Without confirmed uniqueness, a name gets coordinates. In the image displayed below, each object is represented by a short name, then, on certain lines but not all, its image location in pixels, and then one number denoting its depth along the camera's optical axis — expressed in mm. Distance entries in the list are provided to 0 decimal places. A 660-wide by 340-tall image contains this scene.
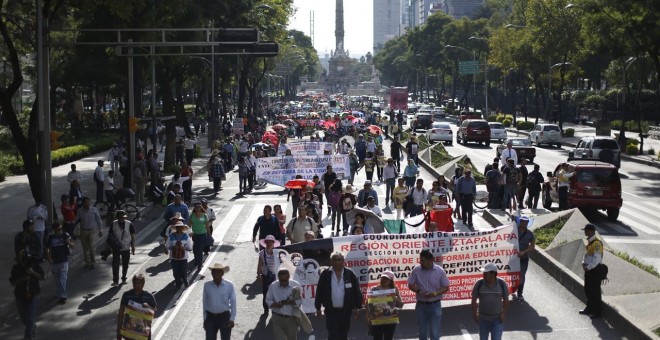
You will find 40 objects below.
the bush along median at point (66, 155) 41531
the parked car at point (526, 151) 47031
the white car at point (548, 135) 61656
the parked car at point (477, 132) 62500
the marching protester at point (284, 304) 12094
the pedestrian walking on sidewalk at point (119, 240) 18844
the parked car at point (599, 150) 41031
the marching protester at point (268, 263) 15516
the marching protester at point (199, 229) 19642
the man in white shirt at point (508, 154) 32084
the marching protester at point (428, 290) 12602
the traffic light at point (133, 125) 33116
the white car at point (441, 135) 63656
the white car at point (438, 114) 95000
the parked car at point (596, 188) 27531
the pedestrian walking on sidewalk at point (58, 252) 17266
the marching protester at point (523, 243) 16781
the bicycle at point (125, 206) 28827
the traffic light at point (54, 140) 24562
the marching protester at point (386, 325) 12271
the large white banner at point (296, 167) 34688
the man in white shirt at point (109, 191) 27891
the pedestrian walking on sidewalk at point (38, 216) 20609
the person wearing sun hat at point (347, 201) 22736
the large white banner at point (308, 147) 37812
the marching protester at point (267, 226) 18047
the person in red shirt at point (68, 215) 23312
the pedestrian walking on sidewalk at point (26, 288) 14641
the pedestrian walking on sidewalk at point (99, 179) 30547
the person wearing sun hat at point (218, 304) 12148
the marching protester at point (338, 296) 12203
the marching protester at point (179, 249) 17656
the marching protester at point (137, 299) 12062
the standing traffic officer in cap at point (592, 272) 15312
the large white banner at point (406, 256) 15484
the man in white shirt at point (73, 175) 28625
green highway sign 97812
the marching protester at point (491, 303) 12250
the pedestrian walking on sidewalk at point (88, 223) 20375
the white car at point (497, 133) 66938
